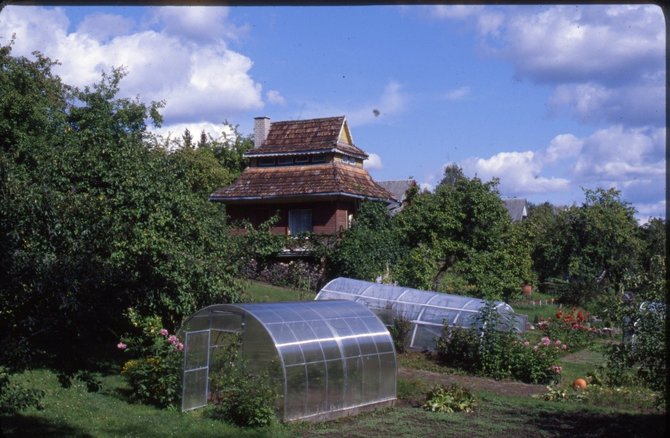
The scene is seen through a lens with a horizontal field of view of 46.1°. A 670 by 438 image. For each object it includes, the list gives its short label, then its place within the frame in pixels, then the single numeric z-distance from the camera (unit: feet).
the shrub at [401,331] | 69.92
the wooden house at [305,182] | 113.39
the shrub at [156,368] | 43.19
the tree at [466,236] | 95.30
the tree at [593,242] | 111.65
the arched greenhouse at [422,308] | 68.13
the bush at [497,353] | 57.82
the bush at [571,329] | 74.95
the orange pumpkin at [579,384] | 53.62
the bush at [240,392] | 39.19
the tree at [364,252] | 99.22
